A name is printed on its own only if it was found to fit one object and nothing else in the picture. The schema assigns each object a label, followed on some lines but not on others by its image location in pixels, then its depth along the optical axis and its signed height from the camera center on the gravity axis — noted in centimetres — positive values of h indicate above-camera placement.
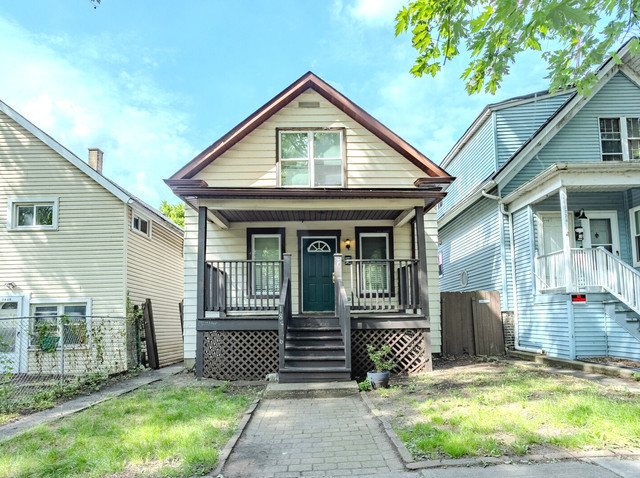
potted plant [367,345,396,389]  809 -148
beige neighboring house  1247 +161
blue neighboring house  996 +184
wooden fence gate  1224 -96
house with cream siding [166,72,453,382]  944 +140
